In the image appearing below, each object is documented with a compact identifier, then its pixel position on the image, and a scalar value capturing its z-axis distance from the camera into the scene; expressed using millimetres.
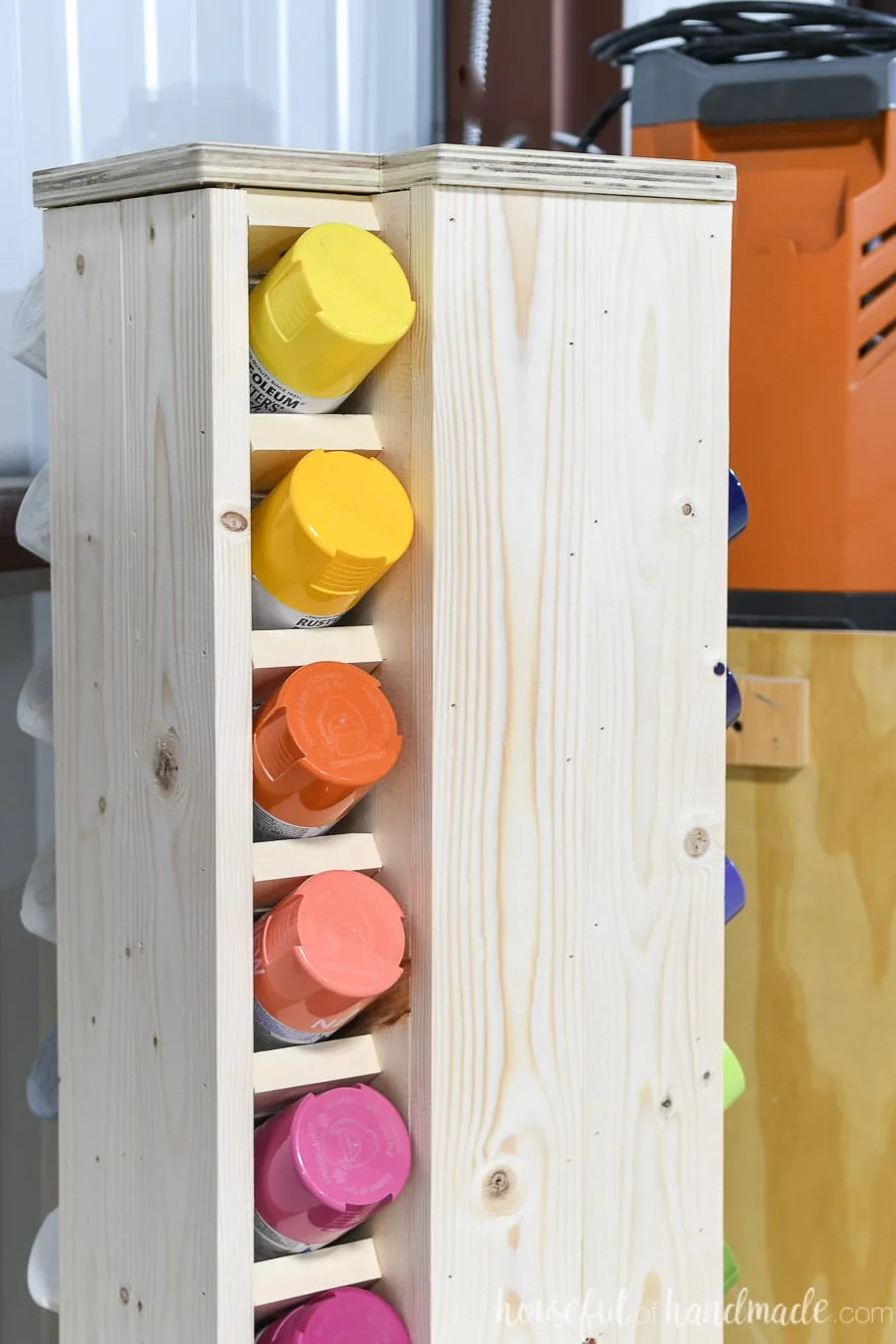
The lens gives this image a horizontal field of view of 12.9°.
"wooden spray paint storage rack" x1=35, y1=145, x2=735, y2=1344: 1767
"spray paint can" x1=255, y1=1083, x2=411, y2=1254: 1773
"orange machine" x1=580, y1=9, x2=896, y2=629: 2090
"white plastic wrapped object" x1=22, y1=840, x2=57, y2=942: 1980
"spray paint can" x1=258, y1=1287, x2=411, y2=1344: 1792
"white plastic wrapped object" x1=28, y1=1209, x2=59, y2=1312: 1969
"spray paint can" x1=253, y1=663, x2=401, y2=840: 1761
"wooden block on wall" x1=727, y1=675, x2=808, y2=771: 2142
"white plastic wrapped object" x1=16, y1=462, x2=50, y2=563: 1961
